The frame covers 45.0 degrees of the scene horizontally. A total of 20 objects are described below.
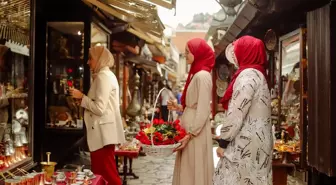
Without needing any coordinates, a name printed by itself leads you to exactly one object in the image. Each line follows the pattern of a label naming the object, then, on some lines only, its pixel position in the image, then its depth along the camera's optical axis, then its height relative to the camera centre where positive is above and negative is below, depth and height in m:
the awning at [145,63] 10.28 +0.92
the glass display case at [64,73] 5.95 +0.34
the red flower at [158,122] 4.15 -0.28
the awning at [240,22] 4.97 +1.08
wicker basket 3.77 -0.51
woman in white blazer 4.79 -0.24
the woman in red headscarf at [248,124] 3.33 -0.24
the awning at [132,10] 5.29 +1.19
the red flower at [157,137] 3.88 -0.40
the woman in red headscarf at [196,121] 4.08 -0.28
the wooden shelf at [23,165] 3.97 -0.75
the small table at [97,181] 3.32 -0.72
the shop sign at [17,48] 4.27 +0.52
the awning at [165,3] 4.54 +1.03
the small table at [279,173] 4.70 -0.92
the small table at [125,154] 6.18 -0.90
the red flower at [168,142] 3.89 -0.45
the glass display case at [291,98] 4.12 -0.04
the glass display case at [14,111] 4.21 -0.17
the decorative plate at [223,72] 11.91 +0.67
